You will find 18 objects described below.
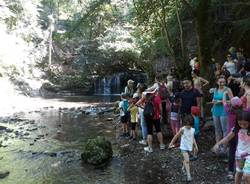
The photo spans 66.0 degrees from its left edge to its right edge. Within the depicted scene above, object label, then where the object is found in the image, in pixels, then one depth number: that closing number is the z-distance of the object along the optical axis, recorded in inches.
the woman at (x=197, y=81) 213.3
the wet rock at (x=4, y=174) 189.9
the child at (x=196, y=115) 176.3
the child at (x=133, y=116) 238.2
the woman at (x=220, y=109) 162.8
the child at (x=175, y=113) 200.5
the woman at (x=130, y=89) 245.4
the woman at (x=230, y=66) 245.4
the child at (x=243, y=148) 108.5
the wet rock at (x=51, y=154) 232.6
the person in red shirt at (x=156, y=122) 199.0
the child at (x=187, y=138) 152.4
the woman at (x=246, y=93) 136.2
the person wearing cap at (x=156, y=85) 206.0
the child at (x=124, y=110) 246.7
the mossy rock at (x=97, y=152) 203.4
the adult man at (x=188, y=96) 184.2
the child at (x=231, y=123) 134.7
